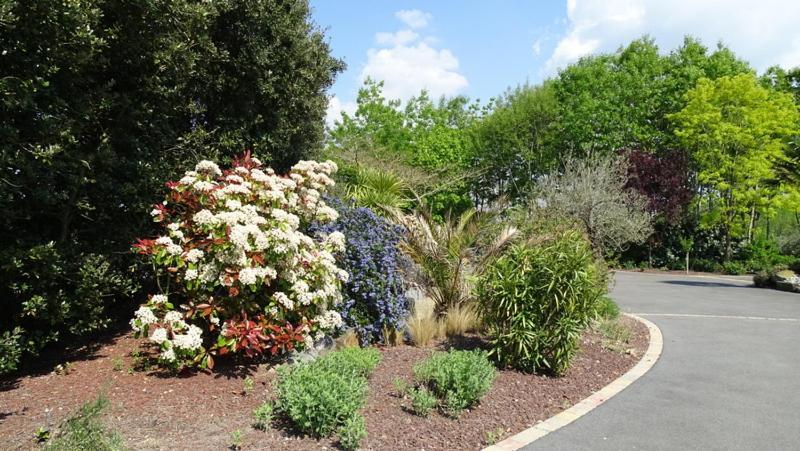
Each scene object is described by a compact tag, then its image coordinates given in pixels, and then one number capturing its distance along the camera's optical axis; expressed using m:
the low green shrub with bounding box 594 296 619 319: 7.78
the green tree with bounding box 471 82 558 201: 28.78
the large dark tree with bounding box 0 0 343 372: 4.36
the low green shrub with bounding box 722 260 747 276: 20.17
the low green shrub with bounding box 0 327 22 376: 4.33
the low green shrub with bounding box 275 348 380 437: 3.64
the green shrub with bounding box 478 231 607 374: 5.36
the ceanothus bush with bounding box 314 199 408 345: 6.25
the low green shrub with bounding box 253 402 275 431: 3.84
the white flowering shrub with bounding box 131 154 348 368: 4.72
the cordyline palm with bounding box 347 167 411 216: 9.66
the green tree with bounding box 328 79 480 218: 30.31
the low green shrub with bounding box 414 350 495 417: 4.28
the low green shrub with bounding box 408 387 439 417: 4.18
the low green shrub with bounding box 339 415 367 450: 3.51
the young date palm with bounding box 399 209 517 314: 6.95
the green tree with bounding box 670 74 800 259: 18.47
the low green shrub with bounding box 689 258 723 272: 21.30
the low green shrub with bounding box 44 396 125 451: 3.12
